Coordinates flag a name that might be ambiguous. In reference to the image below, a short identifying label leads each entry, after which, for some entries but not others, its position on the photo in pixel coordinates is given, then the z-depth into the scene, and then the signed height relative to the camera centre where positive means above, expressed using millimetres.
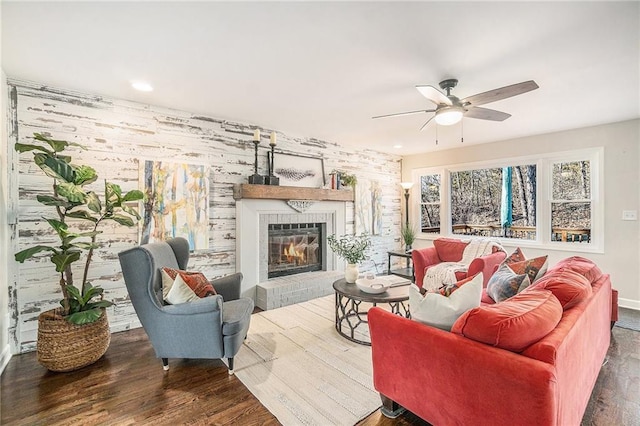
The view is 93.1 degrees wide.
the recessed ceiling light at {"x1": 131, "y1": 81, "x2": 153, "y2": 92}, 2845 +1230
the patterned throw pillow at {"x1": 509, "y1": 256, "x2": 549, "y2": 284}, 2543 -496
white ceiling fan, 2279 +917
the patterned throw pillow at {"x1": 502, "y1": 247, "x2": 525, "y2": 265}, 3055 -480
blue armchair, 2361 -850
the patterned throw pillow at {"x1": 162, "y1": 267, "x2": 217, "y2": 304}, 2523 -593
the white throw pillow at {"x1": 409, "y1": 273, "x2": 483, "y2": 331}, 1677 -525
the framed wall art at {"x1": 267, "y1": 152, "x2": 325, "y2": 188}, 4559 +676
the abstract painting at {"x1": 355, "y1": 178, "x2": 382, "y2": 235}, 5605 +93
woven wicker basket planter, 2434 -1056
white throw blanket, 3918 -746
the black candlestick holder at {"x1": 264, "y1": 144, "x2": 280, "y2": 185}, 4219 +481
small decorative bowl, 2913 -723
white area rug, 2006 -1293
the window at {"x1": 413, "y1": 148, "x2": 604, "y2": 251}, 4371 +184
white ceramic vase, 3324 -669
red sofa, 1269 -774
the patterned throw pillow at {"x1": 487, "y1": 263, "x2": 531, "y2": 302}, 2428 -606
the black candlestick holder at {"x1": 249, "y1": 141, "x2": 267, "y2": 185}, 4094 +482
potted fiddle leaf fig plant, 2438 -674
